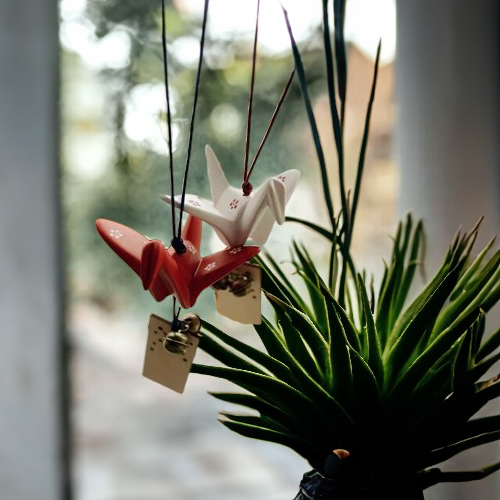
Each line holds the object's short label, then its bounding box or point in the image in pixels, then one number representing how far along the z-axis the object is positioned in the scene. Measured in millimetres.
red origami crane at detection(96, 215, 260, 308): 411
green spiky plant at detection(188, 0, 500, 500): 420
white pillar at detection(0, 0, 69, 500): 607
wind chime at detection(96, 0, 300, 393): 415
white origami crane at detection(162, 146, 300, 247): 419
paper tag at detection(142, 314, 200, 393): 419
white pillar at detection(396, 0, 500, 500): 553
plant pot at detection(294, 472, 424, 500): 423
